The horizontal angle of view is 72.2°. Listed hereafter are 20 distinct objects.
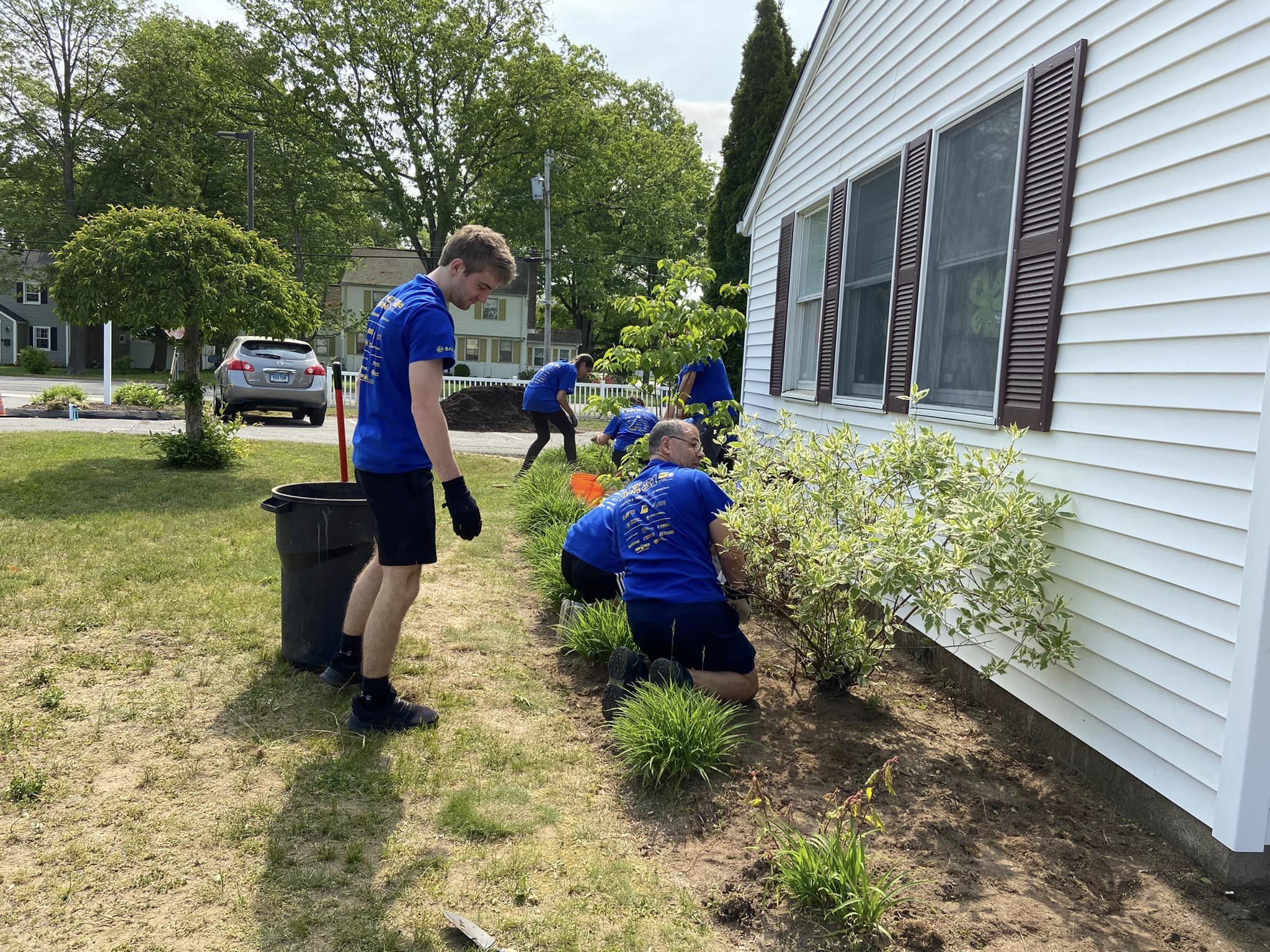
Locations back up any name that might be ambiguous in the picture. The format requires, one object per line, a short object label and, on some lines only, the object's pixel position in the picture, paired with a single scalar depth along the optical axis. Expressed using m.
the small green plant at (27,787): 2.89
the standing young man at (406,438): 3.34
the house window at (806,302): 7.68
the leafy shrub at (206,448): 9.63
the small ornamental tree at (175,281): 8.46
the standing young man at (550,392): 9.92
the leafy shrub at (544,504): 7.09
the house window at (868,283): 5.88
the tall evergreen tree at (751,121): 16.03
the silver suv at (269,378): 15.03
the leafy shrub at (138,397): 16.86
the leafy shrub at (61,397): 16.28
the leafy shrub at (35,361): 37.19
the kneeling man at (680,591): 3.73
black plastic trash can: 4.00
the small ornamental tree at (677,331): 6.30
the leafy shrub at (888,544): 3.37
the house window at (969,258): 4.33
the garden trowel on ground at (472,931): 2.26
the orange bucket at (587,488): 7.35
